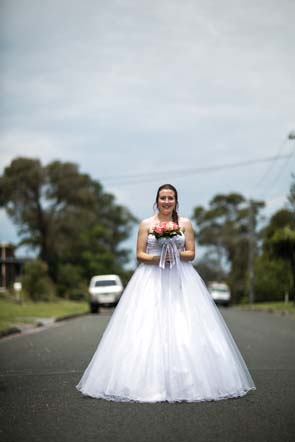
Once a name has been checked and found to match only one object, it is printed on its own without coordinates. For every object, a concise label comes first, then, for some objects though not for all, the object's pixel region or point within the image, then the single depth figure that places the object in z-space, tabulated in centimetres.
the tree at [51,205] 5812
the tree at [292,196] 3628
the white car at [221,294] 5506
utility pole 5281
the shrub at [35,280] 4419
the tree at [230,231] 7494
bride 670
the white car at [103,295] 3566
